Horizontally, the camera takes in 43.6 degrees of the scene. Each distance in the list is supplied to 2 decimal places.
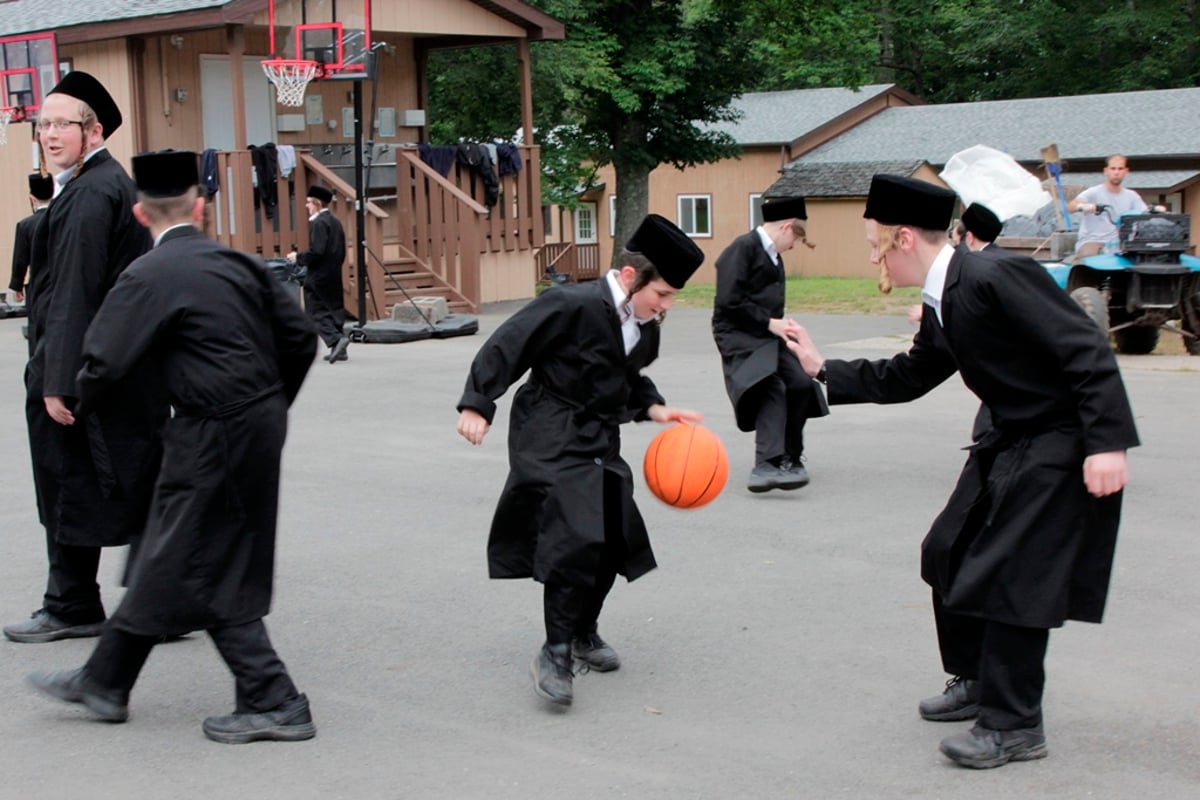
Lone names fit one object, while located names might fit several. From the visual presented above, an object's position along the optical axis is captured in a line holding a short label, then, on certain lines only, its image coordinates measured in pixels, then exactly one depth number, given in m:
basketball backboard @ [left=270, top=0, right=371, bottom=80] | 20.27
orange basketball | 5.71
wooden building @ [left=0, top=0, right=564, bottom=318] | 22.19
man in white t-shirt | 16.28
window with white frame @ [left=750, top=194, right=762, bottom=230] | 46.90
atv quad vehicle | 15.58
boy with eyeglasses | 5.73
